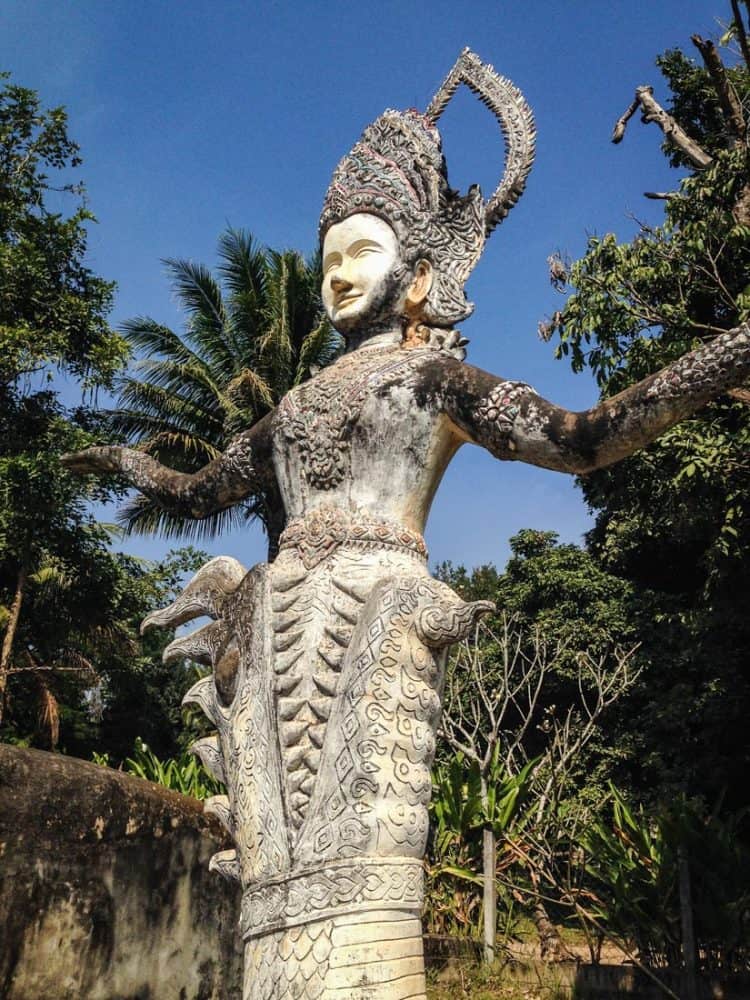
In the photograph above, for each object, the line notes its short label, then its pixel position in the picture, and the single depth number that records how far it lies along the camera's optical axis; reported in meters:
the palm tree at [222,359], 17.53
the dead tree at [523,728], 11.02
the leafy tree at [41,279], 13.17
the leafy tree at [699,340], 9.78
